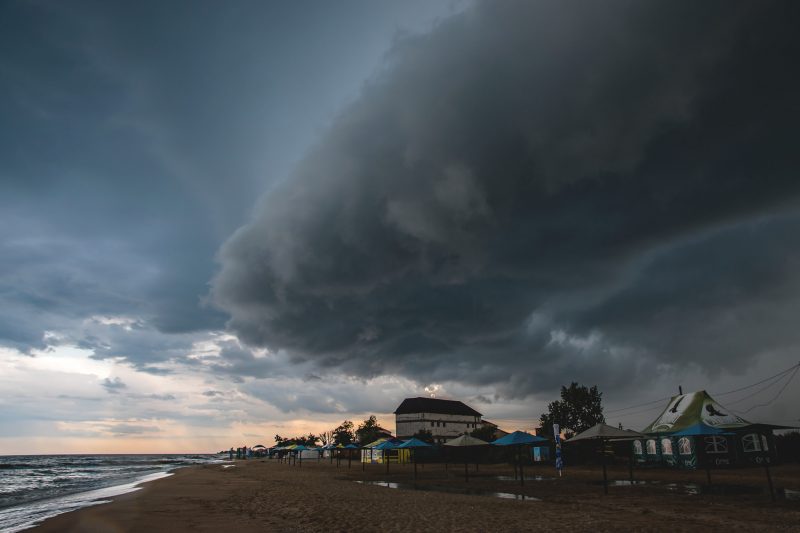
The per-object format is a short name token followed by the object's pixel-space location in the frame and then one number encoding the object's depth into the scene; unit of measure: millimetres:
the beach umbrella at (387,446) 38688
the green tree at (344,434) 107425
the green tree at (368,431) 85238
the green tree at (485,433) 63750
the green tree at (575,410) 58844
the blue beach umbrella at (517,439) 25517
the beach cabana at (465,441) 28533
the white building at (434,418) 86938
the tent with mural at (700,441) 33969
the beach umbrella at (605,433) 20984
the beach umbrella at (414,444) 33244
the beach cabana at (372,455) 63400
